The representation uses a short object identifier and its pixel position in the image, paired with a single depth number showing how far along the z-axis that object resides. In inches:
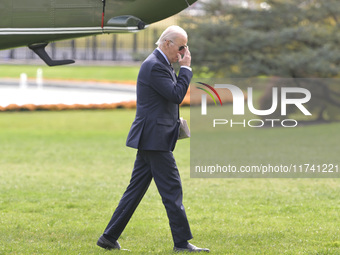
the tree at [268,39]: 1441.9
